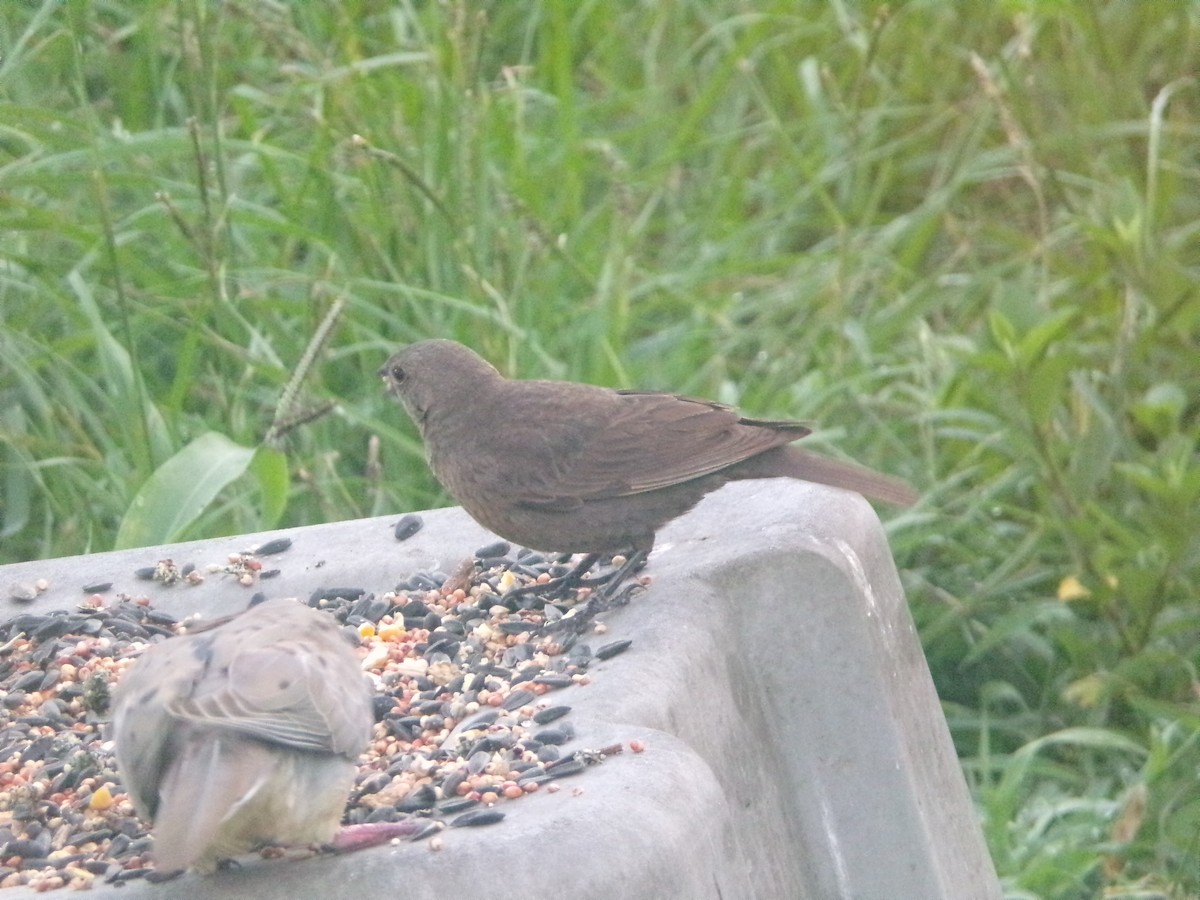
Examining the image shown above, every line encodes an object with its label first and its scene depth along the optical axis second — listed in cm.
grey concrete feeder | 505
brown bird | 727
